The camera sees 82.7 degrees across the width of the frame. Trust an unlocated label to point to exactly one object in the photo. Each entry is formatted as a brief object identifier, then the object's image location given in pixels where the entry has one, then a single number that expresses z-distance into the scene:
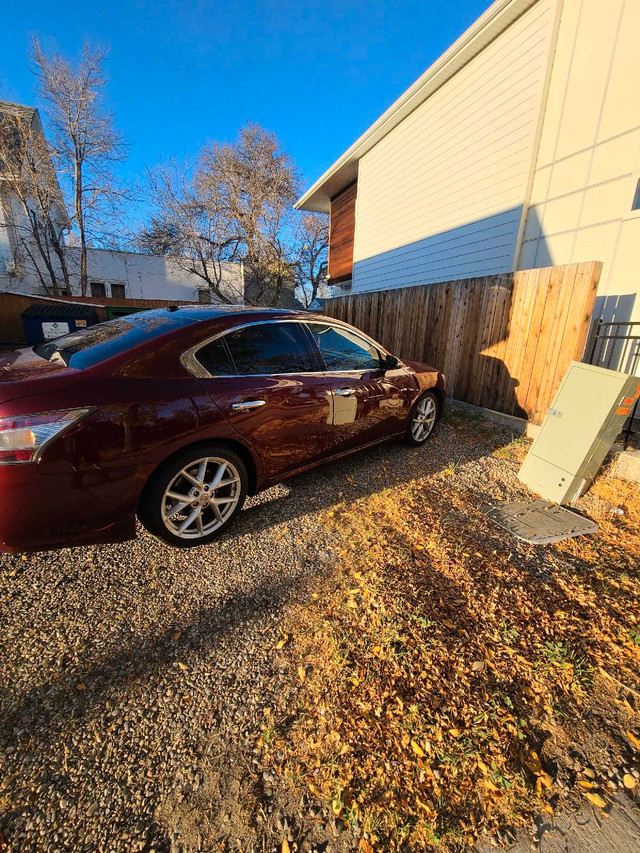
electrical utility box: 3.31
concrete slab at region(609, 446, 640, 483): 3.60
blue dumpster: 8.76
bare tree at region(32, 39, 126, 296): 13.69
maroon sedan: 1.94
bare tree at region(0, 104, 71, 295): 13.97
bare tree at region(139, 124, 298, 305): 19.06
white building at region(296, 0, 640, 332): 4.92
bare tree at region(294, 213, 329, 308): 25.04
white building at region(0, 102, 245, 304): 16.94
